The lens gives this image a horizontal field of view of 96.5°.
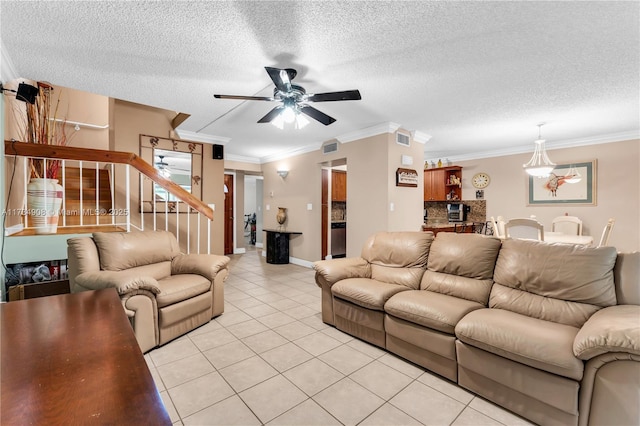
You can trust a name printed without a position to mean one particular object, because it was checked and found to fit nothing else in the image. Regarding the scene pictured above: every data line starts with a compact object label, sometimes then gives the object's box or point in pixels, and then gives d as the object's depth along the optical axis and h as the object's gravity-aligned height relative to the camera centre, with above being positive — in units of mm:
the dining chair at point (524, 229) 3242 -246
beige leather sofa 1451 -734
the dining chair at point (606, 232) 3060 -260
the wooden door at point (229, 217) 7428 -196
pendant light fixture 4344 +842
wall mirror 4426 +733
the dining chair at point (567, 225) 4531 -271
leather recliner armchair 2293 -618
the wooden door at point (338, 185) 6539 +562
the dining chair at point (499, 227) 3757 -245
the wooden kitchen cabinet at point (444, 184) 6727 +595
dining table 3674 -401
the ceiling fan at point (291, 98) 2271 +987
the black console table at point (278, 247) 6090 -815
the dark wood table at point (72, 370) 654 -465
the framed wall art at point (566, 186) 5039 +426
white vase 2551 +63
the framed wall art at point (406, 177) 4410 +507
